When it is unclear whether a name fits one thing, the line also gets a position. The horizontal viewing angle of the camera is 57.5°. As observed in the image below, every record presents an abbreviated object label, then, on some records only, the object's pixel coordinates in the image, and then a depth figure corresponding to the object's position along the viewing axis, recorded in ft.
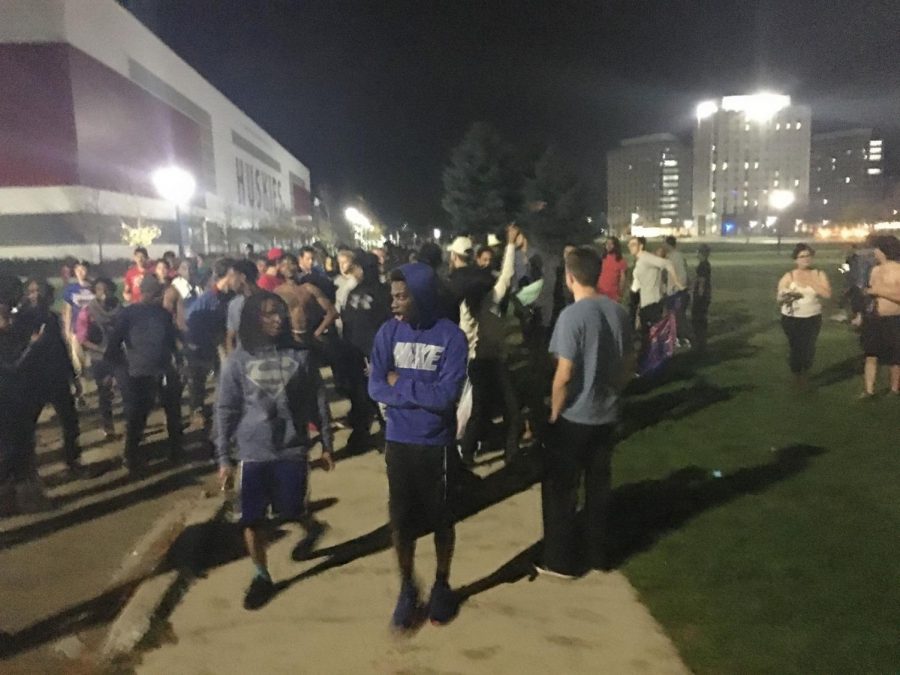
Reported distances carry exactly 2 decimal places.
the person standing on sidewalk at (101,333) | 29.73
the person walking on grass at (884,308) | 28.58
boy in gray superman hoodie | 15.29
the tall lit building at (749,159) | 540.93
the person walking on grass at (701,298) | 45.70
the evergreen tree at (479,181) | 184.96
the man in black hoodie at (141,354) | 24.39
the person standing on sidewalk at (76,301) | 36.11
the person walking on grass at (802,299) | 31.01
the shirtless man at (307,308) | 23.61
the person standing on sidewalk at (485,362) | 23.38
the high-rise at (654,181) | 617.62
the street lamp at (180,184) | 69.05
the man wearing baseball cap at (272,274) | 31.43
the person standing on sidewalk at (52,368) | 22.52
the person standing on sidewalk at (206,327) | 28.30
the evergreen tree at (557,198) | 194.18
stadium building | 136.46
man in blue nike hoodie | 13.76
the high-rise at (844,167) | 557.13
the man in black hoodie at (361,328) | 26.37
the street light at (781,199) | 464.65
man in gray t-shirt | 15.74
